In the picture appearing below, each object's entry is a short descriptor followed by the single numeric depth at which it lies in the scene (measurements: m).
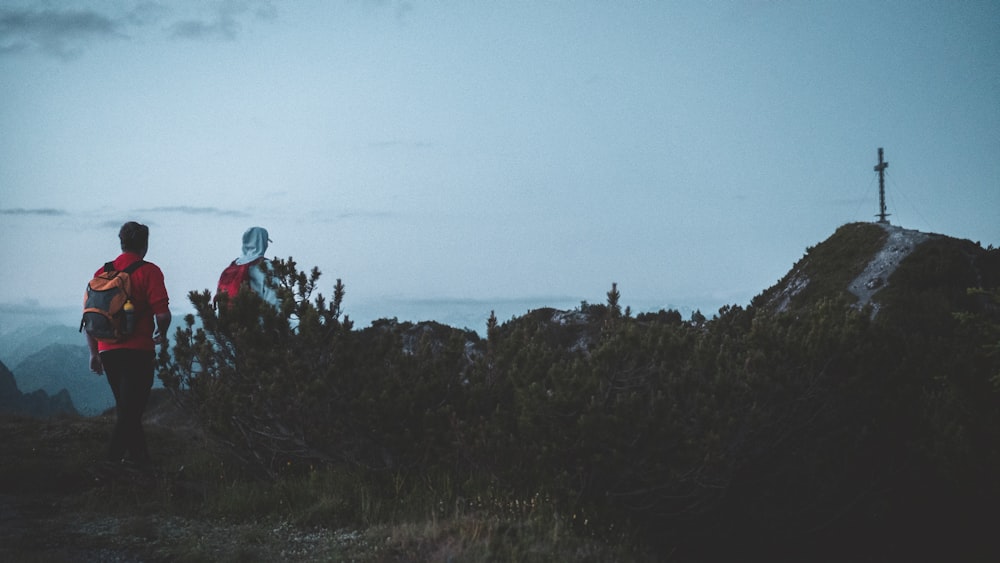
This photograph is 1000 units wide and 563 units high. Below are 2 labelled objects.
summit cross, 36.67
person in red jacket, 7.16
